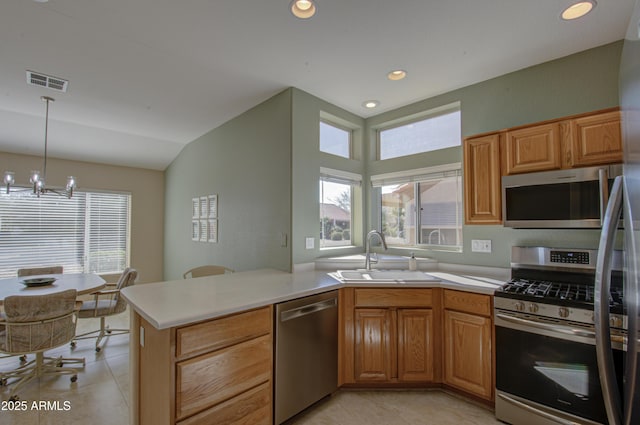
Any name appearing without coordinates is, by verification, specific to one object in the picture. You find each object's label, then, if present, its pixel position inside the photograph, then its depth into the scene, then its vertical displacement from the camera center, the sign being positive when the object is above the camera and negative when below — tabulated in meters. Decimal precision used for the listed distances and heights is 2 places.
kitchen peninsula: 1.44 -0.69
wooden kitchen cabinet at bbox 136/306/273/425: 1.44 -0.83
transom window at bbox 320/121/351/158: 3.32 +1.01
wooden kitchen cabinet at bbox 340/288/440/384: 2.32 -0.94
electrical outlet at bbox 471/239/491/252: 2.61 -0.21
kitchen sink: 2.35 -0.48
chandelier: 3.11 +0.46
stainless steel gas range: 1.64 -0.76
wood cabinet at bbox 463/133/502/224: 2.34 +0.36
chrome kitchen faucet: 2.65 -0.37
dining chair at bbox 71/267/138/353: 3.13 -0.95
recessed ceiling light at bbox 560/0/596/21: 1.74 +1.34
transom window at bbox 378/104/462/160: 3.00 +1.00
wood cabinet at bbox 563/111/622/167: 1.86 +0.56
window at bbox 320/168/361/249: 3.26 +0.19
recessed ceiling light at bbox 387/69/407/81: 2.53 +1.34
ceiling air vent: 2.56 +1.33
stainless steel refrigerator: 0.88 -0.10
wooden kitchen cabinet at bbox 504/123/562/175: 2.08 +0.56
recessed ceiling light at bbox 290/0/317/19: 1.74 +1.35
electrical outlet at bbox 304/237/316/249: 2.91 -0.21
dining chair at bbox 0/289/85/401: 2.24 -0.86
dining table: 2.63 -0.63
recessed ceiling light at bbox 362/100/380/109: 3.15 +1.34
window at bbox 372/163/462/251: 2.96 +0.18
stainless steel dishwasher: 1.89 -0.93
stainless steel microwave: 1.86 +0.18
